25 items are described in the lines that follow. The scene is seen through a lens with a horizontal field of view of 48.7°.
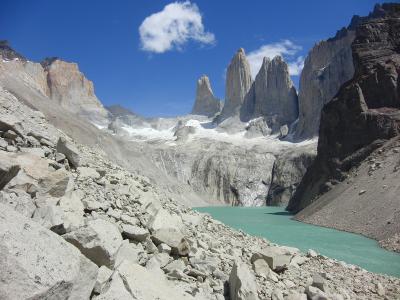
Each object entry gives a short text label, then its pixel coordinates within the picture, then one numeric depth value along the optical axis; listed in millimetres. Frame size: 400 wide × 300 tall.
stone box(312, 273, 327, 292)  12878
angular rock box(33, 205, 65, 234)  8111
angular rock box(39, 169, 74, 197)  10586
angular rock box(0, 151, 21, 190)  9141
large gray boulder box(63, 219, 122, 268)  7770
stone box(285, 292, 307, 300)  11212
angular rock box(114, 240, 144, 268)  8875
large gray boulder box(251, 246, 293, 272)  13359
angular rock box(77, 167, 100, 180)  13812
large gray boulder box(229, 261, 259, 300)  9828
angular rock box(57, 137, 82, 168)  14344
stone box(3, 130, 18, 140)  12867
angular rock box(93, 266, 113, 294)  7070
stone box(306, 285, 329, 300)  11383
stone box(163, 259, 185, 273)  9911
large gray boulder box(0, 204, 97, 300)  5480
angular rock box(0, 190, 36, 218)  8578
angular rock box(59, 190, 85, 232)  8889
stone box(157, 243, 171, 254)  10578
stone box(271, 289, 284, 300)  11148
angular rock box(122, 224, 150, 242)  10406
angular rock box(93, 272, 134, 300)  6832
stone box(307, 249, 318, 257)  17609
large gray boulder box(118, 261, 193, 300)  7352
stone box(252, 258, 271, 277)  12633
